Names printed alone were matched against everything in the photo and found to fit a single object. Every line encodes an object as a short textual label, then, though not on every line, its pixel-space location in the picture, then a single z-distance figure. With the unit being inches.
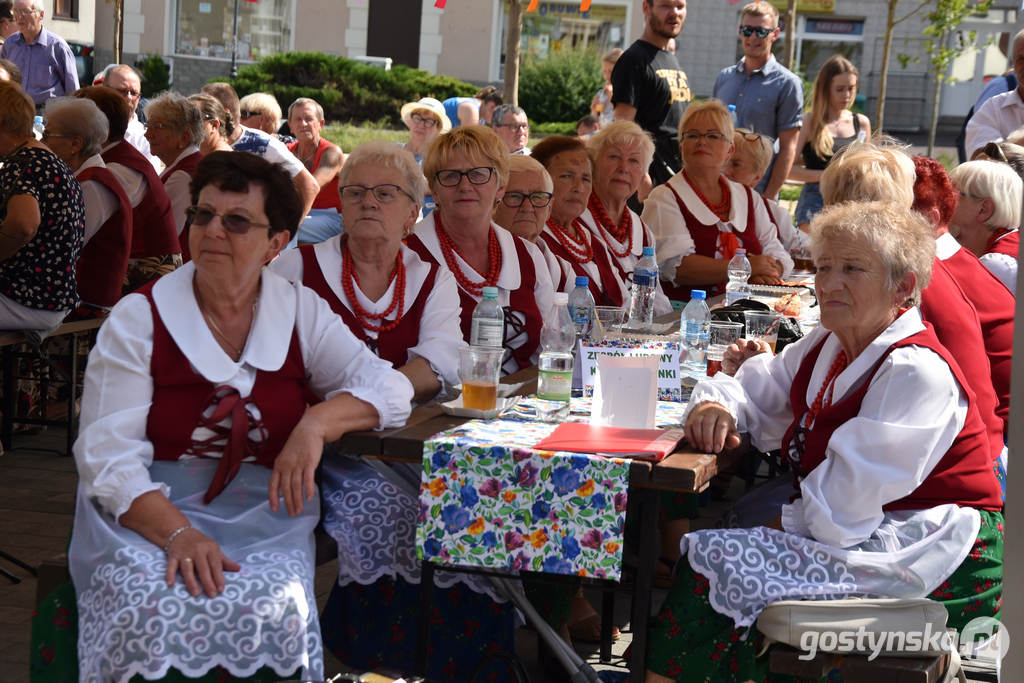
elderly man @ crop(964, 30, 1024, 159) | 283.6
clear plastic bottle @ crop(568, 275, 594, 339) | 152.9
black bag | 163.2
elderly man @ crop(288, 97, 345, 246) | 339.0
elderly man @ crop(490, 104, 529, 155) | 349.8
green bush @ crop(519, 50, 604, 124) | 950.4
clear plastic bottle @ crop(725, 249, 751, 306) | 203.6
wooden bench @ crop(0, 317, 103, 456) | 218.7
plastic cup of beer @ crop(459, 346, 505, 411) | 118.9
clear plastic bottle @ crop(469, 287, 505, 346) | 135.6
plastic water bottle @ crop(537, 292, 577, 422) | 120.5
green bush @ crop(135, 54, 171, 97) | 946.1
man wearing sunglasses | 327.0
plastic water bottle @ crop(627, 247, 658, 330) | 179.8
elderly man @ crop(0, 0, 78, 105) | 388.2
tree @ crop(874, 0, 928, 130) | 583.2
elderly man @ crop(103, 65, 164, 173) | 338.0
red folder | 106.2
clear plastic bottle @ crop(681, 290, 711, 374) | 149.6
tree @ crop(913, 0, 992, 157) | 629.9
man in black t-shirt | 280.8
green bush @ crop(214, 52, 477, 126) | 920.9
